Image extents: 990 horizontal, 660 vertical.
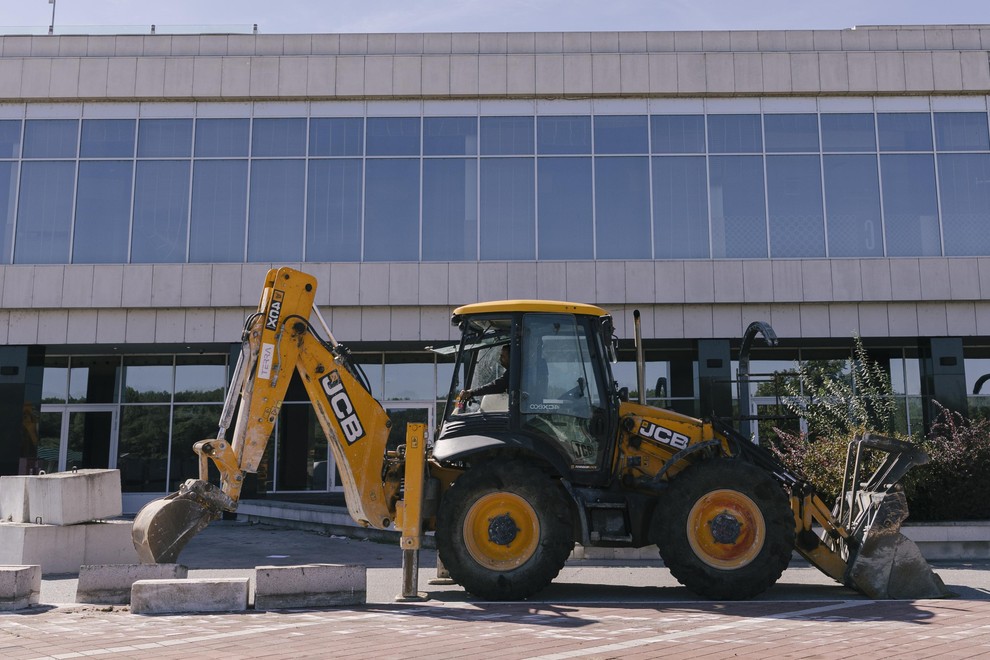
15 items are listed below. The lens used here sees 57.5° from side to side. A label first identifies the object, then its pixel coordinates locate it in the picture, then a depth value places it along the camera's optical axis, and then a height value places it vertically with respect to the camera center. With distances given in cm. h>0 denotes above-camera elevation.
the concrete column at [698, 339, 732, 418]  1969 +214
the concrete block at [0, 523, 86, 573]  1089 -91
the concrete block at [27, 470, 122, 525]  1104 -32
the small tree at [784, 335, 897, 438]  1423 +105
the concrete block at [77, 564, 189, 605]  827 -100
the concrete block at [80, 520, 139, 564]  1125 -91
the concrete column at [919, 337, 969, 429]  1994 +216
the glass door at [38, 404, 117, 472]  2256 +85
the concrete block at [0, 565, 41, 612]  798 -103
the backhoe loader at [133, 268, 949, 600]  847 -3
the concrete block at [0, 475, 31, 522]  1145 -36
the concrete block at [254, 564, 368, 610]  807 -103
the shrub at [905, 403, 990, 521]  1338 -18
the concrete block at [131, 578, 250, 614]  767 -106
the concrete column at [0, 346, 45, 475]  2011 +152
